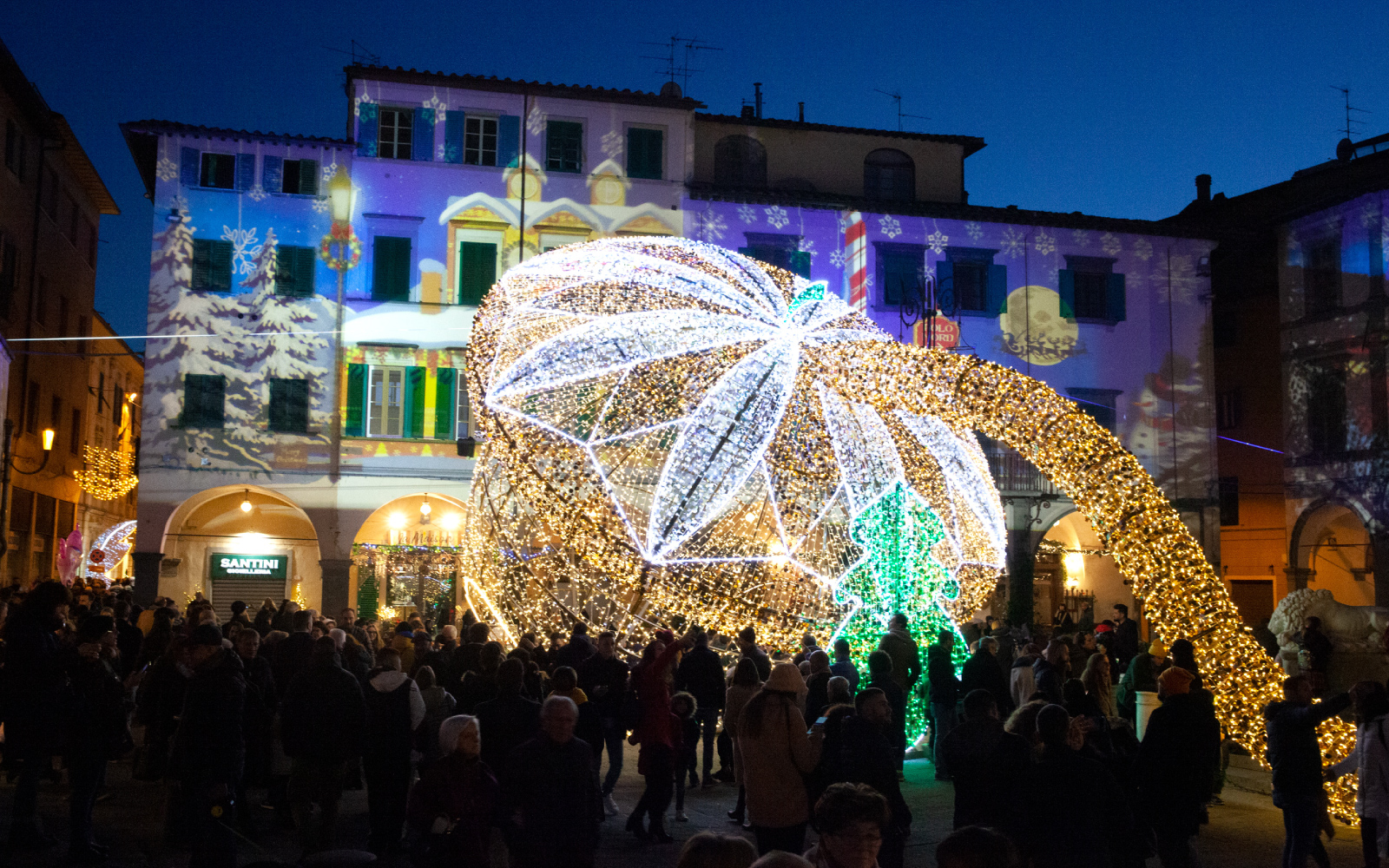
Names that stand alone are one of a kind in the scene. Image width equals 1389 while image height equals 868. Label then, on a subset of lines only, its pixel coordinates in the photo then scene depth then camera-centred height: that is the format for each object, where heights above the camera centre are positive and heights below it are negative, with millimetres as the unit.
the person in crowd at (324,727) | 7016 -929
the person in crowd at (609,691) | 9781 -993
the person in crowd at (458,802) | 5238 -1034
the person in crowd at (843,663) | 10727 -809
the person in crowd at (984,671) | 10672 -857
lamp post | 24516 +6246
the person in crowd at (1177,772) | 6566 -1055
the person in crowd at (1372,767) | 7027 -1096
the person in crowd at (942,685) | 11586 -1059
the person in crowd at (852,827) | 3572 -747
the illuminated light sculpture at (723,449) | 9867 +1217
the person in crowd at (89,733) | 7340 -1043
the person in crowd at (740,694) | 8664 -917
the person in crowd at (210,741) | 6395 -930
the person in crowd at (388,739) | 7680 -1078
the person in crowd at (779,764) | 6320 -998
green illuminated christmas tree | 12250 -94
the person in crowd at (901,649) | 11266 -714
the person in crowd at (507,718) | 6941 -856
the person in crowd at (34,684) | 7281 -740
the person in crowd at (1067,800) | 4980 -929
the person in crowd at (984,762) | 5648 -887
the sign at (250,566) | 25234 -68
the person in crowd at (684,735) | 9406 -1348
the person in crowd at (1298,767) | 7137 -1114
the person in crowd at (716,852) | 3170 -732
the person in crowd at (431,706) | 7633 -971
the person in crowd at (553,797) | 5184 -975
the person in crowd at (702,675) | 10656 -919
